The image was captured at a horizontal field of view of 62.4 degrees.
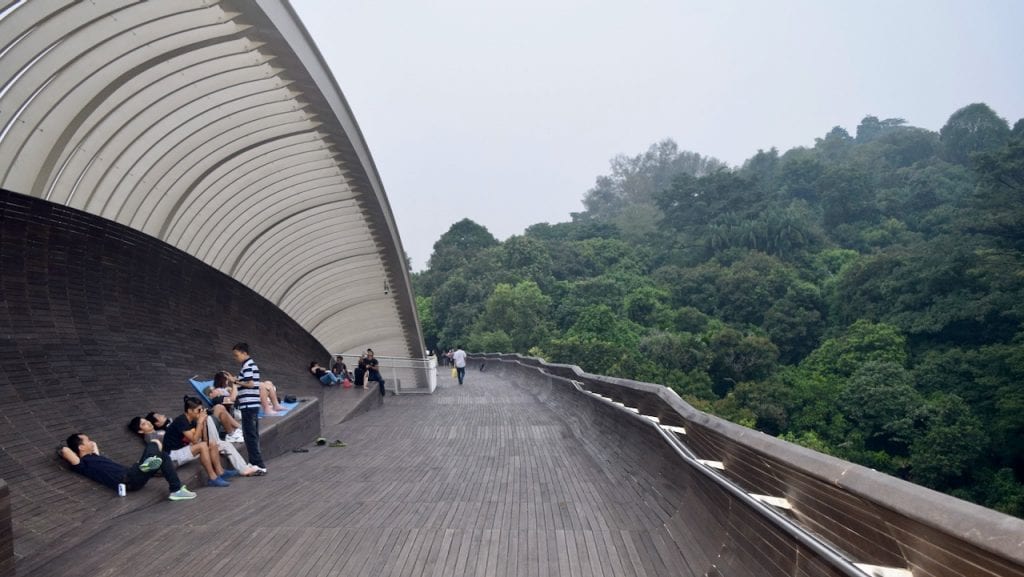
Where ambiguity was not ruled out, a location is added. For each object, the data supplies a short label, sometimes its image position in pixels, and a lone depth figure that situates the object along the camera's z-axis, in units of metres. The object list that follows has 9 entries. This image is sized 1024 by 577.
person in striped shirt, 9.45
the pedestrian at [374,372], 22.88
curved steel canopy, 10.30
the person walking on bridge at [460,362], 30.09
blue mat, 11.63
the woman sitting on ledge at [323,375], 23.61
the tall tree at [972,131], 97.75
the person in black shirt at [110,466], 7.47
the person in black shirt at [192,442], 8.75
